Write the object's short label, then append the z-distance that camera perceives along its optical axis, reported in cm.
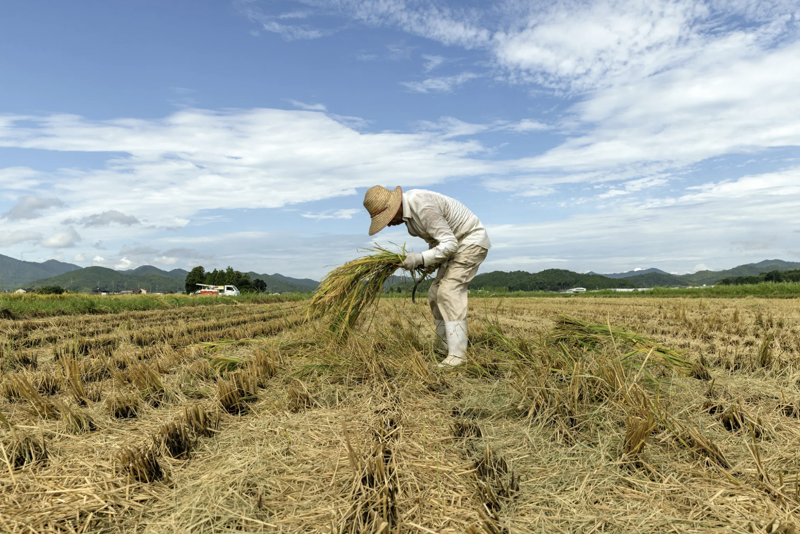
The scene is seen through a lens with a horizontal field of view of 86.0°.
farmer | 382
